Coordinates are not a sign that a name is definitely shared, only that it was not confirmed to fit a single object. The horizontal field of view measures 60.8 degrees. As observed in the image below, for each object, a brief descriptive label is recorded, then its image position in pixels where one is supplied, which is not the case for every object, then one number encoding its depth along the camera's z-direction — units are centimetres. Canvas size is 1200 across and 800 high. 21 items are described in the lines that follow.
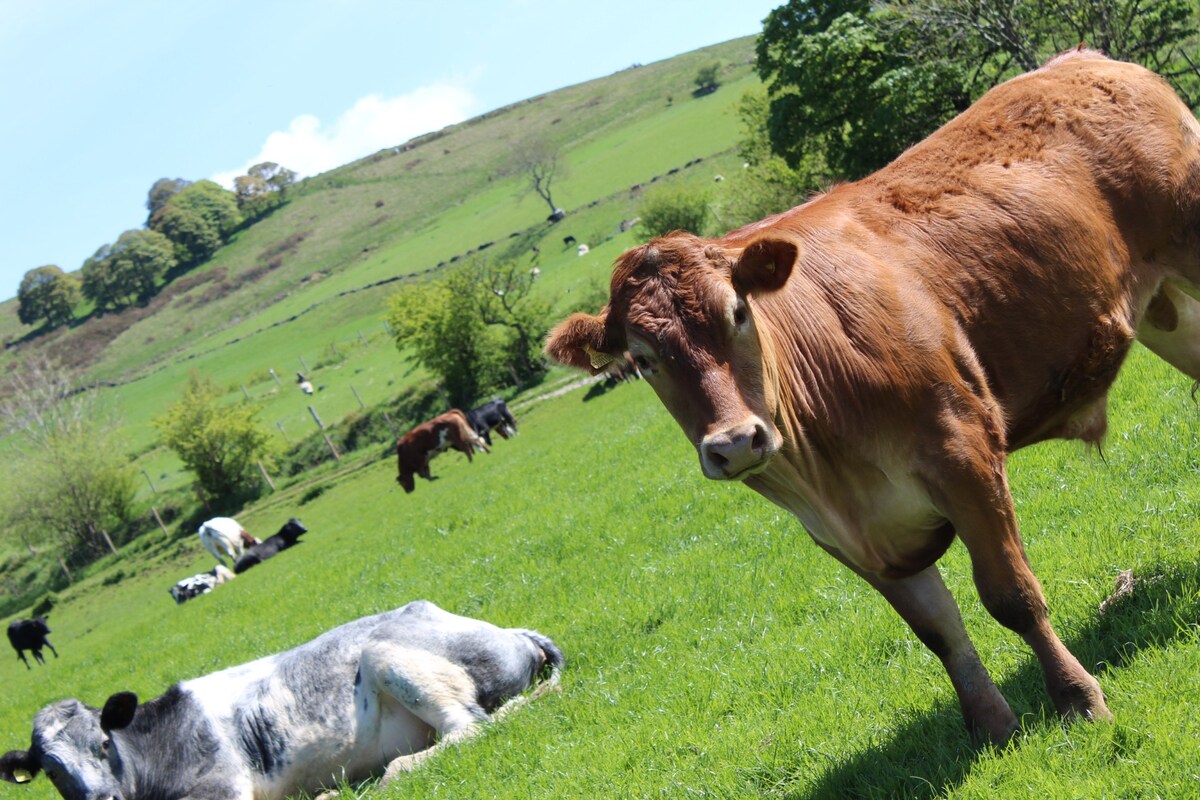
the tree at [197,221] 16762
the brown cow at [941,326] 467
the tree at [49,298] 16838
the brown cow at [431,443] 3678
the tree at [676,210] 6556
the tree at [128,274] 16125
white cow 3969
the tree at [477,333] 5431
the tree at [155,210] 17838
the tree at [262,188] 18062
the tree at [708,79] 13738
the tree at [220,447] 5762
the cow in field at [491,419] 4081
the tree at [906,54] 2558
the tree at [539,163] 10675
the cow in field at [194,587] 3334
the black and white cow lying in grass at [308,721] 842
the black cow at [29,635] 3247
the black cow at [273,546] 3462
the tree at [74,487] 5972
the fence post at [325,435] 5715
